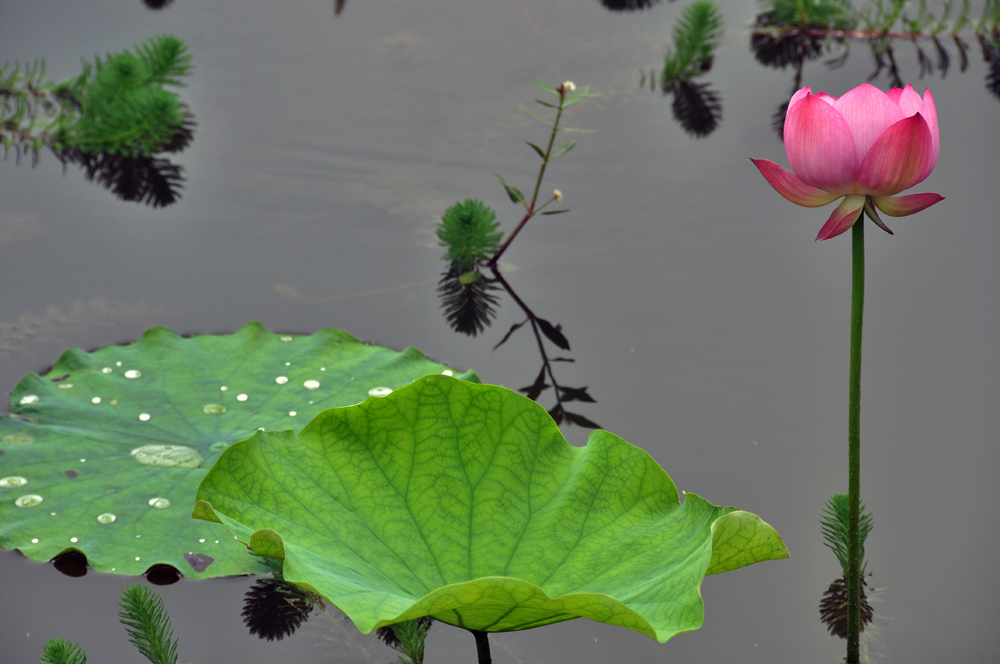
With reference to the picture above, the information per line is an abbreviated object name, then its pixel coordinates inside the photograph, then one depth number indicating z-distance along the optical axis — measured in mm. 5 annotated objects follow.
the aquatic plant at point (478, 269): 4962
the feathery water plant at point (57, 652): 4307
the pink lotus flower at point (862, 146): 4310
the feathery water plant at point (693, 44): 6980
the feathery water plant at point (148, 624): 4357
